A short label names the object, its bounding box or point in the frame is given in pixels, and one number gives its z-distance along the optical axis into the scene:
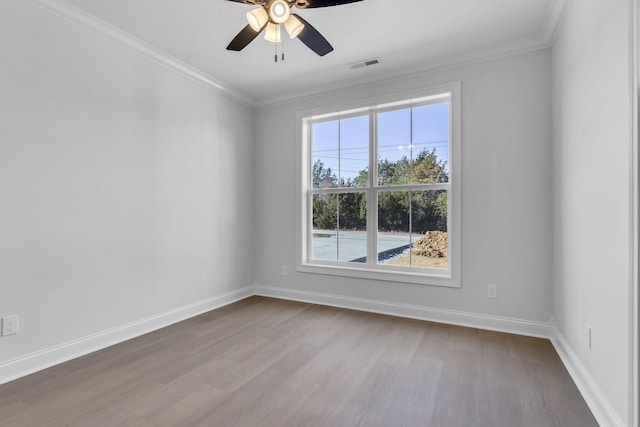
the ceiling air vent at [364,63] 3.28
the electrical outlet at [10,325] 2.11
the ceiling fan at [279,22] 2.00
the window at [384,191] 3.40
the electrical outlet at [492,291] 3.05
